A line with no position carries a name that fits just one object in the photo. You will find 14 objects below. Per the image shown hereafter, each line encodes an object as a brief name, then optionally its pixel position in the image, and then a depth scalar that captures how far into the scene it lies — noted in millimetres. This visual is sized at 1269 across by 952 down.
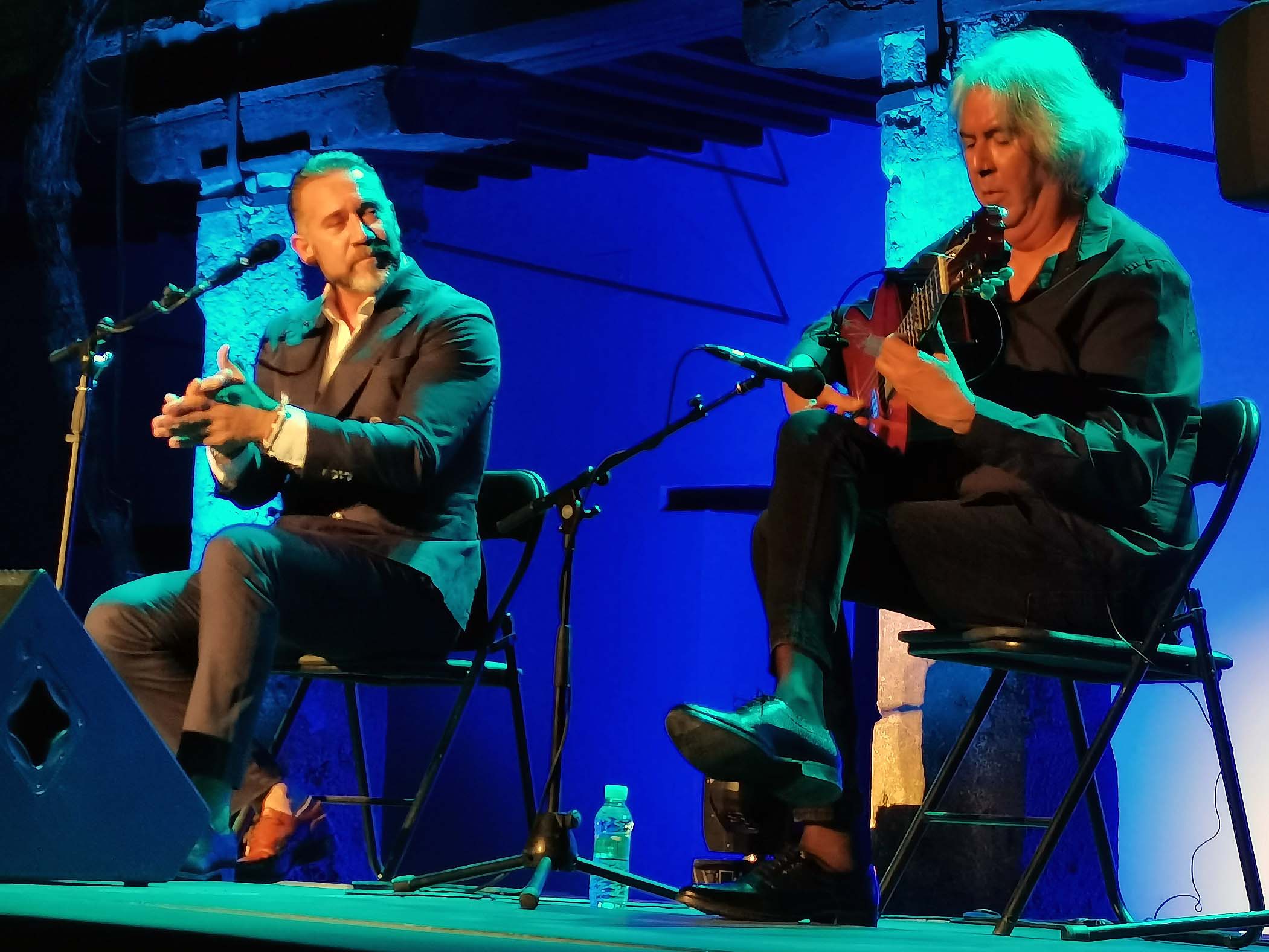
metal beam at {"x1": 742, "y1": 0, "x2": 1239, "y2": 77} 7677
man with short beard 5549
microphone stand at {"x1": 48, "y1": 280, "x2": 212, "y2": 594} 6882
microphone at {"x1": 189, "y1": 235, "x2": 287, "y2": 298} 6553
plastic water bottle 7516
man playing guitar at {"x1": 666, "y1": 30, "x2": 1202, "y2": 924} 4428
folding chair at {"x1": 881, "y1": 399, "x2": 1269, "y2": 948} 4428
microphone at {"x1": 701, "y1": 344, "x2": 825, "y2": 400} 4758
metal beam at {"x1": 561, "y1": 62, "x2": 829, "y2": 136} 10885
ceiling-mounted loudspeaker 2950
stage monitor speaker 4157
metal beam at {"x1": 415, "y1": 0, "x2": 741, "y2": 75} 9289
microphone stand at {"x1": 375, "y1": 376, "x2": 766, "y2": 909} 5553
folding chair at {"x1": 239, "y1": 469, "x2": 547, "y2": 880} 6230
